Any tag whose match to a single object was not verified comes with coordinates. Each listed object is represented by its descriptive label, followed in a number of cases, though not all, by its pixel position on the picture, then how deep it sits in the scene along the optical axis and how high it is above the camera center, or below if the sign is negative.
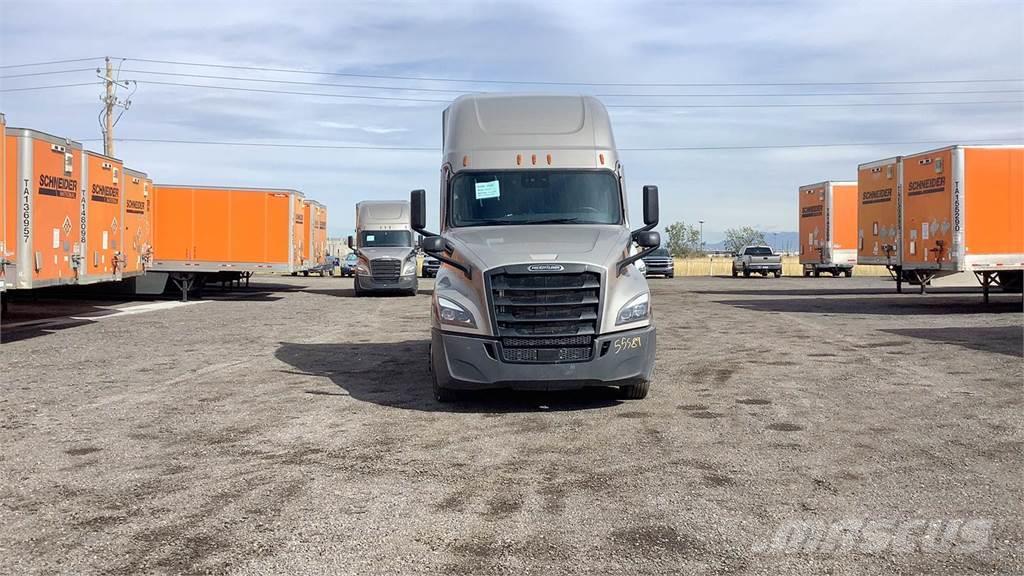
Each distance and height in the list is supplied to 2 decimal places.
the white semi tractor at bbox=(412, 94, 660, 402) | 8.64 +0.01
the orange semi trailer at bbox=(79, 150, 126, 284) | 17.36 +1.05
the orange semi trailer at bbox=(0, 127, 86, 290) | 14.25 +0.96
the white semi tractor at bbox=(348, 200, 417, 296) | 30.89 +0.78
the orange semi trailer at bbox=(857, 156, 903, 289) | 23.83 +1.55
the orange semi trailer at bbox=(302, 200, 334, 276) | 31.39 +1.34
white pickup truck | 51.00 +0.55
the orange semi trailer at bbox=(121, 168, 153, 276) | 20.27 +1.11
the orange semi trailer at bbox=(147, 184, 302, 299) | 27.47 +1.19
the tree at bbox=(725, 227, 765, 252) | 146.75 +5.49
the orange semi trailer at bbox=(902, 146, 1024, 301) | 20.83 +1.38
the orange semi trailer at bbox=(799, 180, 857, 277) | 37.75 +1.95
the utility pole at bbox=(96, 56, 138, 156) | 42.19 +7.61
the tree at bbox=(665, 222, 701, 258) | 131.00 +4.74
